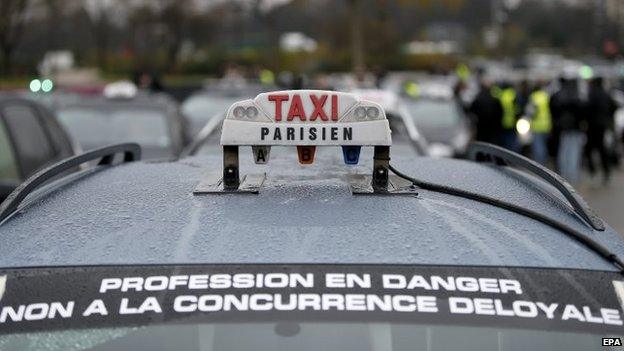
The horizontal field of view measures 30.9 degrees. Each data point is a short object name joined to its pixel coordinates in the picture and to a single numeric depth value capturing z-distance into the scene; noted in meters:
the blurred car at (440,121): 16.41
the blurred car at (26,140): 7.88
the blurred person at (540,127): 18.05
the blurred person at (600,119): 16.66
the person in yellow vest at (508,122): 16.23
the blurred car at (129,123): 12.34
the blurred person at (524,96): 19.93
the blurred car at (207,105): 15.76
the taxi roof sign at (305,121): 2.77
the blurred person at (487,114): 15.89
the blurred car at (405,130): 8.74
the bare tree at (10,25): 46.31
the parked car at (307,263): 2.18
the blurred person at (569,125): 16.48
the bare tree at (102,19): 59.84
